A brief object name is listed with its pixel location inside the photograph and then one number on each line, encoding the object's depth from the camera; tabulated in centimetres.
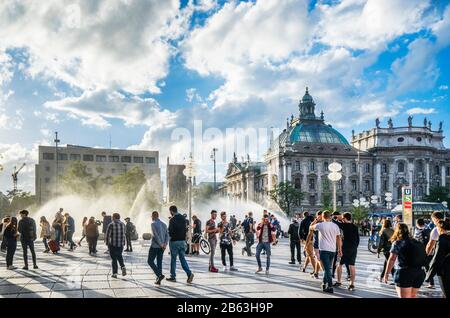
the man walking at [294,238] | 1684
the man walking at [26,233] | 1484
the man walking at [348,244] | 1197
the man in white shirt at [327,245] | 1105
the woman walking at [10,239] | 1477
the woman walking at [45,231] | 2085
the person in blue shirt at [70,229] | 2256
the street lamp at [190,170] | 2239
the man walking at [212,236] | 1438
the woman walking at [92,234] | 2002
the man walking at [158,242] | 1195
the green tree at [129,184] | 5938
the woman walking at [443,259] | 816
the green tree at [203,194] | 10953
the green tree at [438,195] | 8669
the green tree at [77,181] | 6150
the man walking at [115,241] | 1270
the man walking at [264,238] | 1420
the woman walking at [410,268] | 752
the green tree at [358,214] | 5094
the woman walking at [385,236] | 1290
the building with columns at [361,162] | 9075
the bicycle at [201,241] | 2008
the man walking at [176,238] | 1217
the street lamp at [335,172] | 2270
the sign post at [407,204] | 1964
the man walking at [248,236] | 2020
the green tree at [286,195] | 8088
